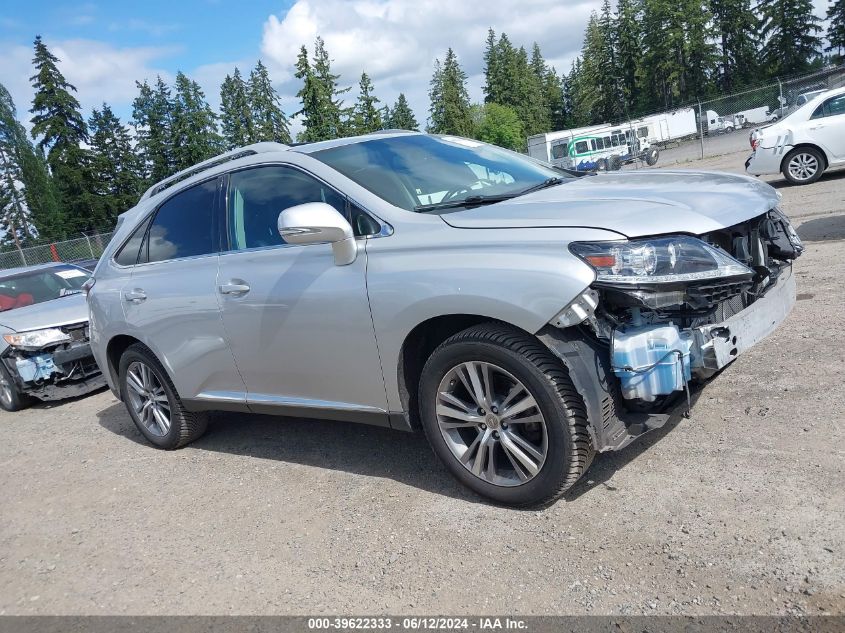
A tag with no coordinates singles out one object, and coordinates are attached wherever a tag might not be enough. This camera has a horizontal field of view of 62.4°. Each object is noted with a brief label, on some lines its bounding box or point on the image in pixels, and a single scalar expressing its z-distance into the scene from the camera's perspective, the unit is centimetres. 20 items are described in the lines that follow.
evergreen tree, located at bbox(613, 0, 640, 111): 8462
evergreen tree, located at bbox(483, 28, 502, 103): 10400
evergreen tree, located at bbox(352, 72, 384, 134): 4999
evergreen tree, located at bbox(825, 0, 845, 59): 7181
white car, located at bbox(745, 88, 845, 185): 1209
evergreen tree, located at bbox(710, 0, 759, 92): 7669
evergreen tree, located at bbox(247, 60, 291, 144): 7012
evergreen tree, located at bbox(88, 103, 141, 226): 5612
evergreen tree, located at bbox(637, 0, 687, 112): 7850
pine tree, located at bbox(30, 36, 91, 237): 5272
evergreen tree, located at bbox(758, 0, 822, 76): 7206
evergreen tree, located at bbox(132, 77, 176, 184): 6462
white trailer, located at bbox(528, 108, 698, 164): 4709
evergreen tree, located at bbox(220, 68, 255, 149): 7188
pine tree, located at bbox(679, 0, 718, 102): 7762
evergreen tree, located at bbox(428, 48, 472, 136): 8431
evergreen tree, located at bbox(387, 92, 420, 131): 9983
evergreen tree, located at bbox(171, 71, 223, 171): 6388
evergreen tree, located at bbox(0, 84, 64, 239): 5962
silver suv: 293
